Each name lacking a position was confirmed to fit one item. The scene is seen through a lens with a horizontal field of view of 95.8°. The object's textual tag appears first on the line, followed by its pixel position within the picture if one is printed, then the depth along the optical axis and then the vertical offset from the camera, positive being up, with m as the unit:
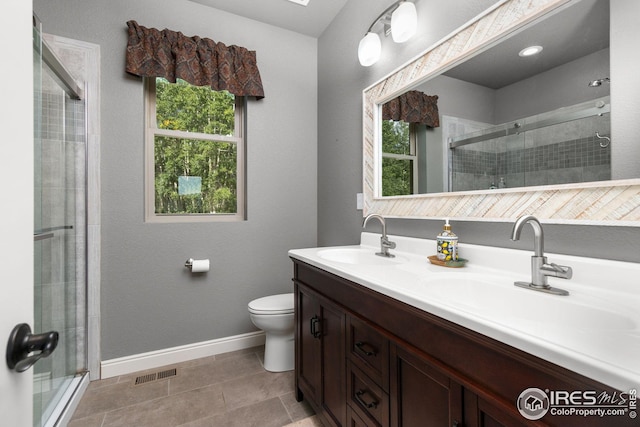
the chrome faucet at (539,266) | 0.82 -0.16
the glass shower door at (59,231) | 1.34 -0.11
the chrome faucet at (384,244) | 1.53 -0.17
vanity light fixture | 1.44 +0.99
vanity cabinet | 0.54 -0.41
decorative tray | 1.15 -0.21
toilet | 1.85 -0.76
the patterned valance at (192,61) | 1.89 +1.06
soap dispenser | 1.18 -0.14
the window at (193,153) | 2.10 +0.44
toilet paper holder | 2.07 -0.39
